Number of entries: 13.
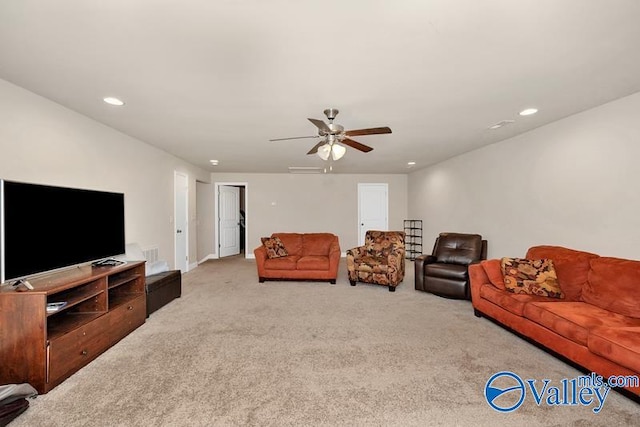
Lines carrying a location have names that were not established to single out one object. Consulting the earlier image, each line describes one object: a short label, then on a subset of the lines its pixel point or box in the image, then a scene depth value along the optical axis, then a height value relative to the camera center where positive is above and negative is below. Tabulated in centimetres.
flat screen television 209 -10
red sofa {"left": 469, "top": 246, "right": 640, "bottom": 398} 193 -86
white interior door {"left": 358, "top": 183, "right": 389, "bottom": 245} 809 +17
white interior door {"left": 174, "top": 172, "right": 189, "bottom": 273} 554 -10
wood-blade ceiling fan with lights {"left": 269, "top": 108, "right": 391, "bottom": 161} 273 +81
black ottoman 346 -98
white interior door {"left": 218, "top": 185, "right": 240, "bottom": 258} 779 -14
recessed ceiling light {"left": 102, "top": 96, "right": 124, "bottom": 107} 273 +115
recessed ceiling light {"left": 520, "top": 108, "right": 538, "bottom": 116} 309 +114
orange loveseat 502 -94
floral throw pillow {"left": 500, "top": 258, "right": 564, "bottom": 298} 284 -69
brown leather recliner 403 -80
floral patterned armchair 459 -80
